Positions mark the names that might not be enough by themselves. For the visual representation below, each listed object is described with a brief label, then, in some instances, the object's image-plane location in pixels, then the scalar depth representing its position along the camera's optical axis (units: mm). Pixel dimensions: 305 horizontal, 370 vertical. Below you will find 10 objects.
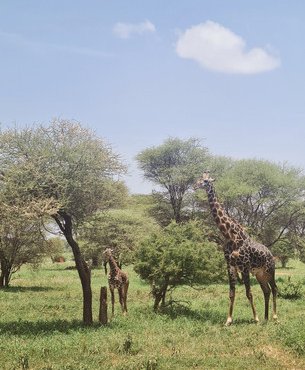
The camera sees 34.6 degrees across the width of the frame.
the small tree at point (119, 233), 46062
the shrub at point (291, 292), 27205
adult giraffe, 19141
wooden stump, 18078
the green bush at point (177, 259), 20562
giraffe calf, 21484
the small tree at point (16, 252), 34281
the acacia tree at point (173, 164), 50625
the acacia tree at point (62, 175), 16594
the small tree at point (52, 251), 37531
